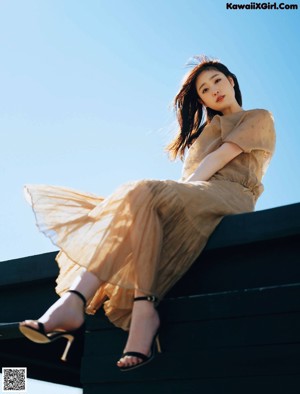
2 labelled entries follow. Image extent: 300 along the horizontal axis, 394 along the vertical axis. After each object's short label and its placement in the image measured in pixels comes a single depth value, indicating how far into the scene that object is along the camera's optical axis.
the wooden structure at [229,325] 2.47
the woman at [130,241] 2.56
